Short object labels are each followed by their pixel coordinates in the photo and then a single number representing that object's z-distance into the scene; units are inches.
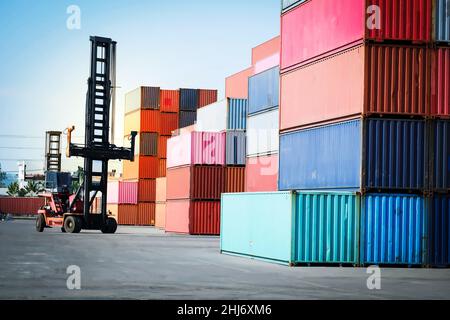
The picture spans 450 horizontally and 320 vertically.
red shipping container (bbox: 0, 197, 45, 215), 5022.1
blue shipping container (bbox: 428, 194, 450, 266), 981.2
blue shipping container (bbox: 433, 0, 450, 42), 1007.6
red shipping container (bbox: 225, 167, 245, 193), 2043.6
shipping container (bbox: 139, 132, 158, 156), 3036.4
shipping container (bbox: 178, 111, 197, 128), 3025.3
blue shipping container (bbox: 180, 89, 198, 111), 3034.0
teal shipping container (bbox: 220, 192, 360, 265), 949.2
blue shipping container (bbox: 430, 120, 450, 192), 989.8
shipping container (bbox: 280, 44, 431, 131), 987.9
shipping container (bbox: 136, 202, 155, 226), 3122.5
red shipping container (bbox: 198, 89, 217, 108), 3025.1
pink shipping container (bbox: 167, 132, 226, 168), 2034.9
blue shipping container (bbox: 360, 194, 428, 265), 966.4
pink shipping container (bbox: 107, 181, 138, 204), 3095.5
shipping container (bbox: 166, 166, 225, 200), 2049.7
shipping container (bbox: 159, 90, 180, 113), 3051.2
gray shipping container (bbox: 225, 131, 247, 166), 2011.6
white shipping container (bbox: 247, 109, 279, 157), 1546.5
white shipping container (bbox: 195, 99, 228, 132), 2042.3
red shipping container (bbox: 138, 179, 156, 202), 3075.8
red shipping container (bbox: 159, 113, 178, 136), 3038.9
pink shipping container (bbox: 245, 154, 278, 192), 1582.2
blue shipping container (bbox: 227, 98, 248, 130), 2006.6
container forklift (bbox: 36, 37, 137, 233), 1849.2
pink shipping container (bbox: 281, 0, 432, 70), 997.2
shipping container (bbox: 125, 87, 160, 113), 3043.8
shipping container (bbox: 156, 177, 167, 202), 2721.5
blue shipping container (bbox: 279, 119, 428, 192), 974.4
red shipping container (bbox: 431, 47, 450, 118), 1001.5
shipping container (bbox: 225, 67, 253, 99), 2162.9
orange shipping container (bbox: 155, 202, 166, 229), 2771.4
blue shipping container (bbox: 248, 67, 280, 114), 1524.4
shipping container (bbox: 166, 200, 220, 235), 2065.7
